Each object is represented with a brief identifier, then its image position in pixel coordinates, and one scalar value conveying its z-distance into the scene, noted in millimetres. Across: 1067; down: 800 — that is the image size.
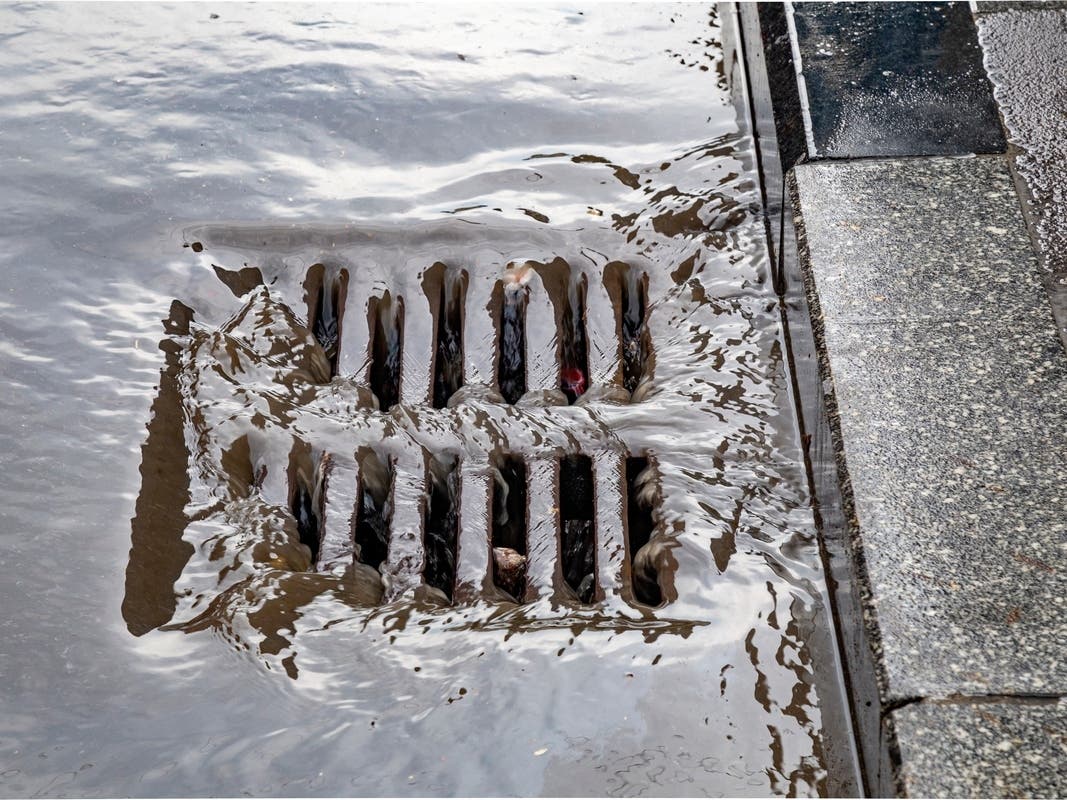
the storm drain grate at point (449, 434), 2002
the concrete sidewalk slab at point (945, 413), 1640
